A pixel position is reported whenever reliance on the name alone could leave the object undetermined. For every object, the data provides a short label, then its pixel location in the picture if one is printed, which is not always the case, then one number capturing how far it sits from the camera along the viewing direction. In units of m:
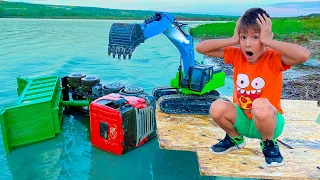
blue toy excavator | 2.96
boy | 1.90
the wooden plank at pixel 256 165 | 2.02
